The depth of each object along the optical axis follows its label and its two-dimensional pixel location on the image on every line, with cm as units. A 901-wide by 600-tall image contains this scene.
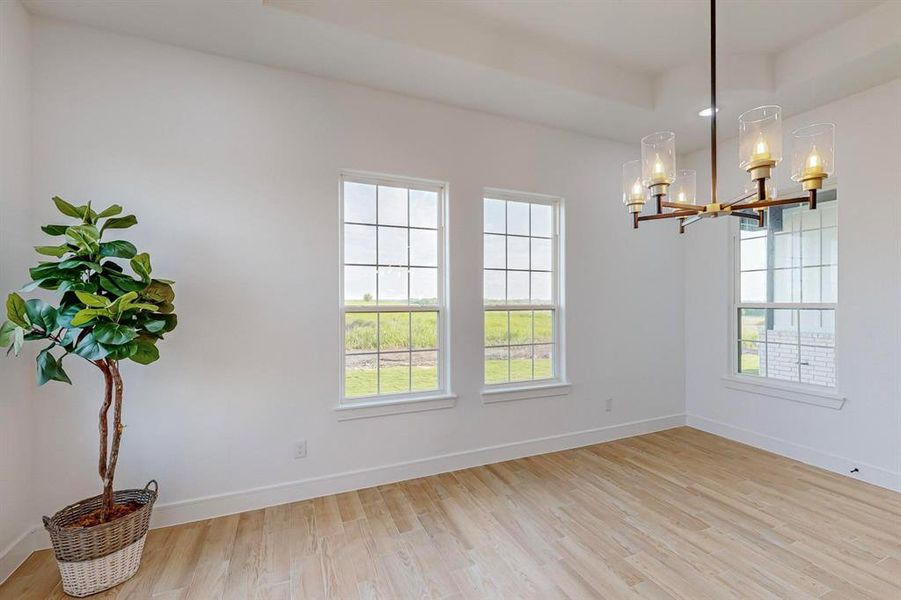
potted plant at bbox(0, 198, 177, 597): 188
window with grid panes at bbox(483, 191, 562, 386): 357
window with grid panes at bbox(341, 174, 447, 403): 310
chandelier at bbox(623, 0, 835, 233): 165
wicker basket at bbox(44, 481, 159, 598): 191
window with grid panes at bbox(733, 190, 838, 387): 341
